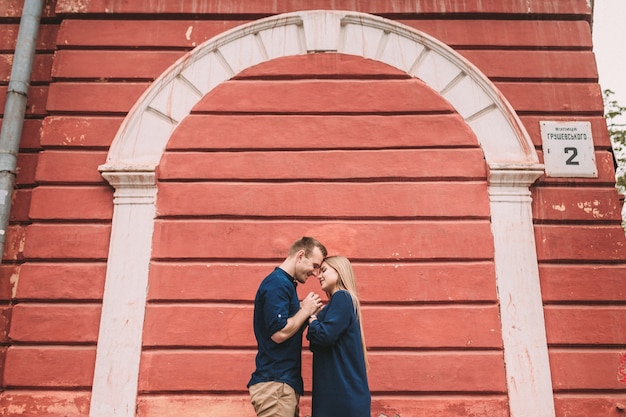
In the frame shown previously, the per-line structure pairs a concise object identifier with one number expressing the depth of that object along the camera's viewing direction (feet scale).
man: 11.09
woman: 10.55
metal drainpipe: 16.01
